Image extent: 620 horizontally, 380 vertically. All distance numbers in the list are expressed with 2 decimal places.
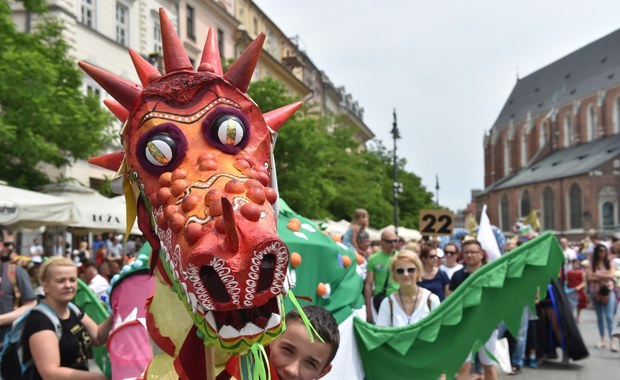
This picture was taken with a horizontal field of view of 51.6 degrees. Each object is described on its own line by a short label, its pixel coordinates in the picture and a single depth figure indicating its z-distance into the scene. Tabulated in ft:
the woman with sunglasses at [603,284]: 34.65
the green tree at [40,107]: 37.99
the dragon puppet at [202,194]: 5.11
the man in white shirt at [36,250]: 39.83
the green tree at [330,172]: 73.36
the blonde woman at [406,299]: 17.58
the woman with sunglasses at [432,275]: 23.66
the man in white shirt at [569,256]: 47.38
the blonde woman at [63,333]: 10.87
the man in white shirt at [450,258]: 27.76
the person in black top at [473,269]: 21.21
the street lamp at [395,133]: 90.03
